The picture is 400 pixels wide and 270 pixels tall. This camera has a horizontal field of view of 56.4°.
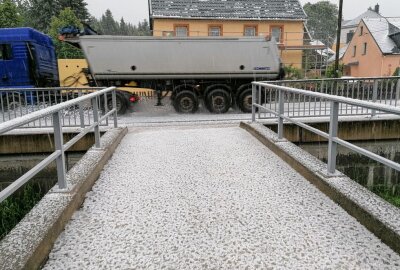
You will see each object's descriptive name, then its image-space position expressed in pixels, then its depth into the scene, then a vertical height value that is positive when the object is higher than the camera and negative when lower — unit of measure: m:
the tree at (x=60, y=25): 29.92 +3.39
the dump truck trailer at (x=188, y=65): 13.45 +0.13
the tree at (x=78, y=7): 45.72 +7.94
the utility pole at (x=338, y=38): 23.64 +1.75
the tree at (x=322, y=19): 100.44 +12.67
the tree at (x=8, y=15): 26.81 +4.18
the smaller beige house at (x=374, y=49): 39.50 +1.85
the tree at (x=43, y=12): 45.47 +7.22
